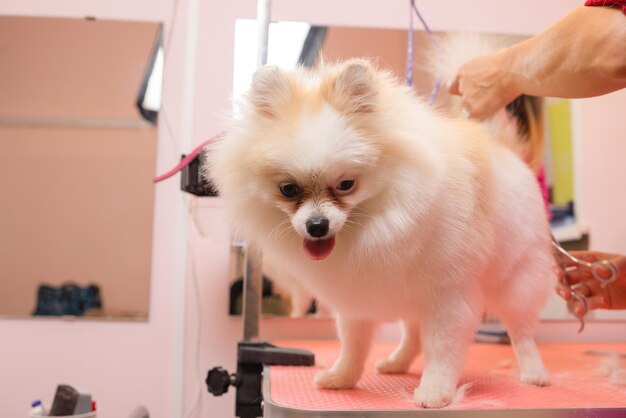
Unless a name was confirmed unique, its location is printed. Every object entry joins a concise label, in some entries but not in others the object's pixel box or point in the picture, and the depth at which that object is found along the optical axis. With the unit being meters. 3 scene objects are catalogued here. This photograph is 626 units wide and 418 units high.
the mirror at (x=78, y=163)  2.07
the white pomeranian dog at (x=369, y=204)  0.96
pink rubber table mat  0.96
